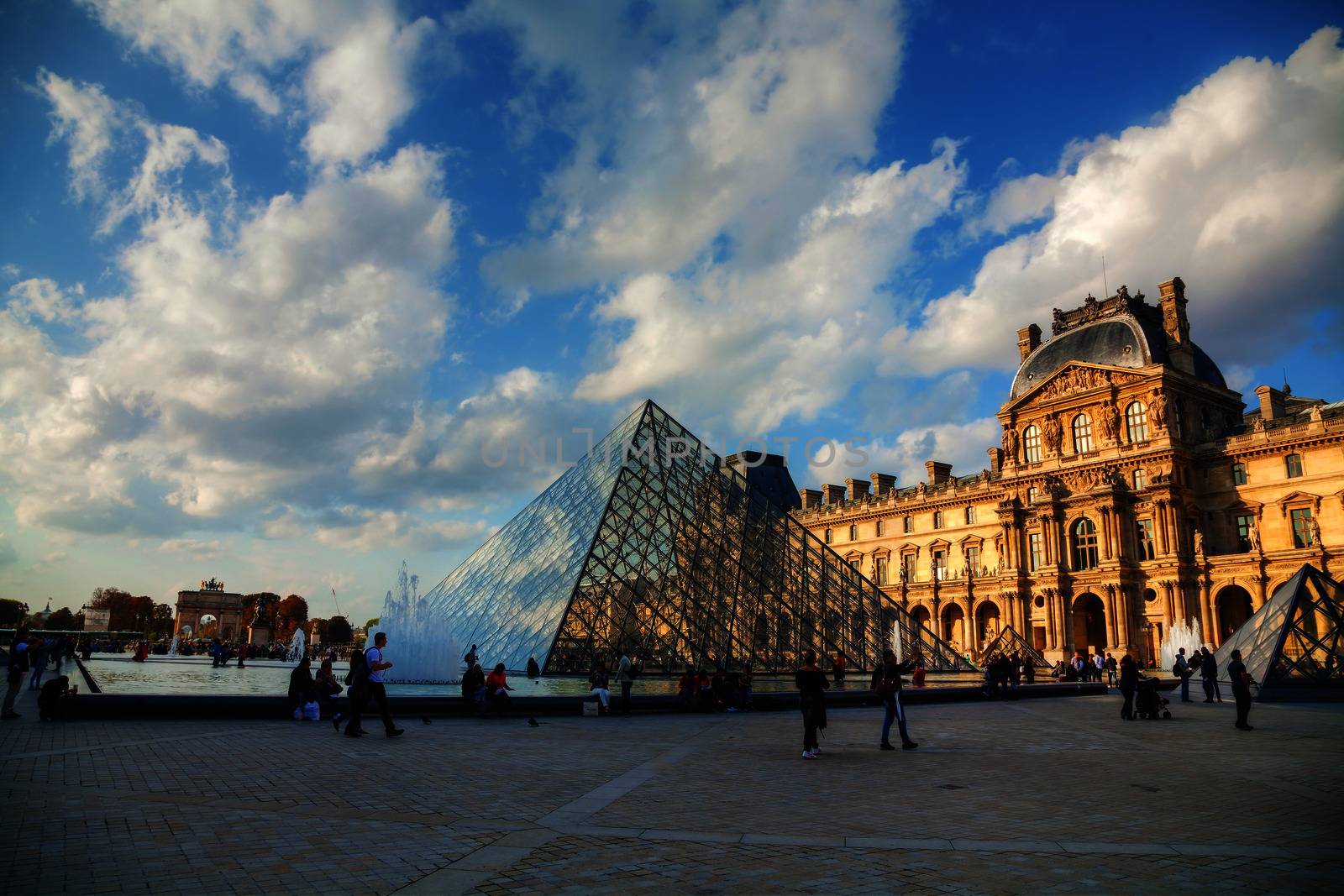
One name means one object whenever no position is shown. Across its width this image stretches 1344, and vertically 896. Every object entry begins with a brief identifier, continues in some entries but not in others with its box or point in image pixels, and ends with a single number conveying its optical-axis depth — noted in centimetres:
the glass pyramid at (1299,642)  1956
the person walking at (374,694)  1054
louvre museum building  3809
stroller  1482
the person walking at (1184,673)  1939
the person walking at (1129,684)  1495
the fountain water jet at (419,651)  2583
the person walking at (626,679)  1501
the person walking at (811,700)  940
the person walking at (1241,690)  1279
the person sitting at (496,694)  1361
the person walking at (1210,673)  1894
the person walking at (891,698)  1035
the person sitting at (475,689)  1391
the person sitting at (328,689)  1268
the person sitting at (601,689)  1431
